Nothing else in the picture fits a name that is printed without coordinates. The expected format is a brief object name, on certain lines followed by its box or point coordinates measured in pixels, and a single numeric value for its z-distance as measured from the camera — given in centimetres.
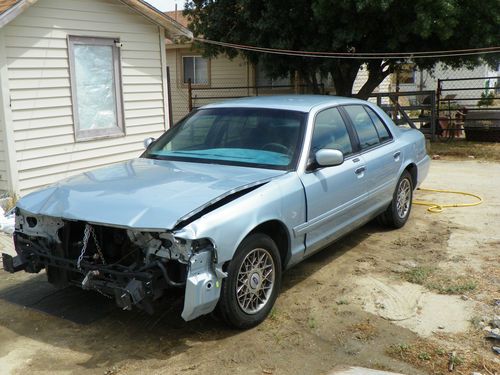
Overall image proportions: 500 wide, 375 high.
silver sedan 355
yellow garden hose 761
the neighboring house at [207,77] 1833
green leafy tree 1173
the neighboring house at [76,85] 745
